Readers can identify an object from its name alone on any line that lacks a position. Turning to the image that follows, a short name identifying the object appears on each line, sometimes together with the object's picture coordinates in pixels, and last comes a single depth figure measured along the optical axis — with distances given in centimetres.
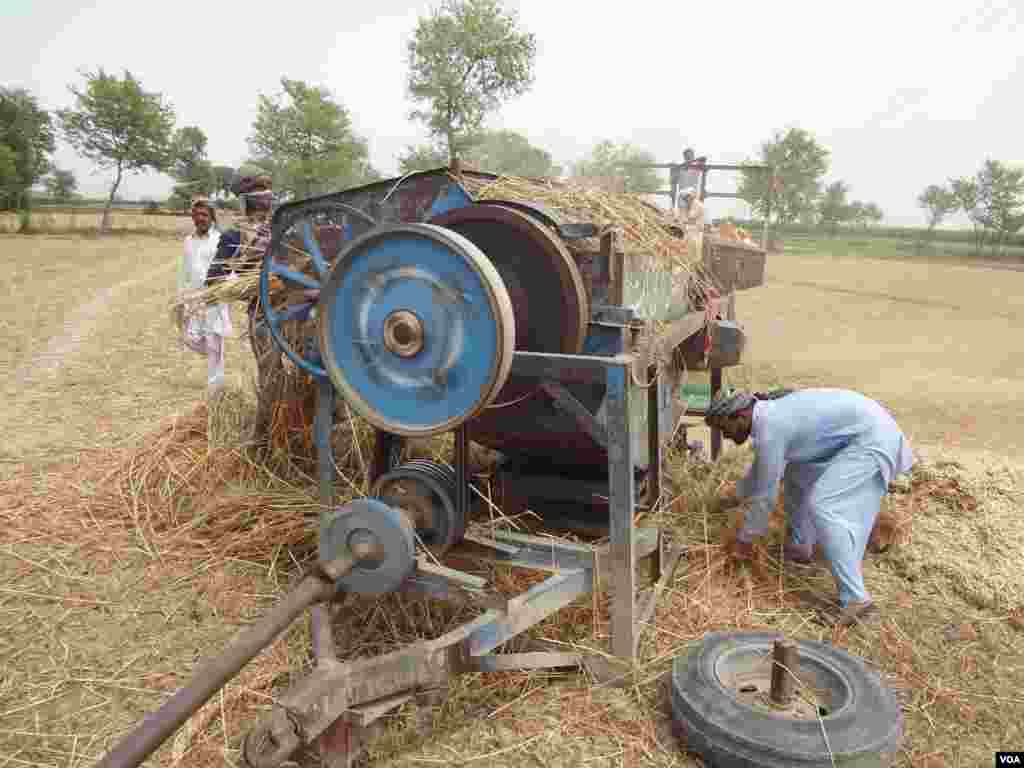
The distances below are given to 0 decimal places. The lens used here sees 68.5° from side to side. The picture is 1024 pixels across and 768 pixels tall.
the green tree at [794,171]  4997
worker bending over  379
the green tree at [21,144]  3158
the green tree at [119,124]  3428
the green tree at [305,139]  3922
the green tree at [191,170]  4159
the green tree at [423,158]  3581
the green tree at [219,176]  4212
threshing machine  260
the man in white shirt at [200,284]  647
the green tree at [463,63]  3534
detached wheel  261
